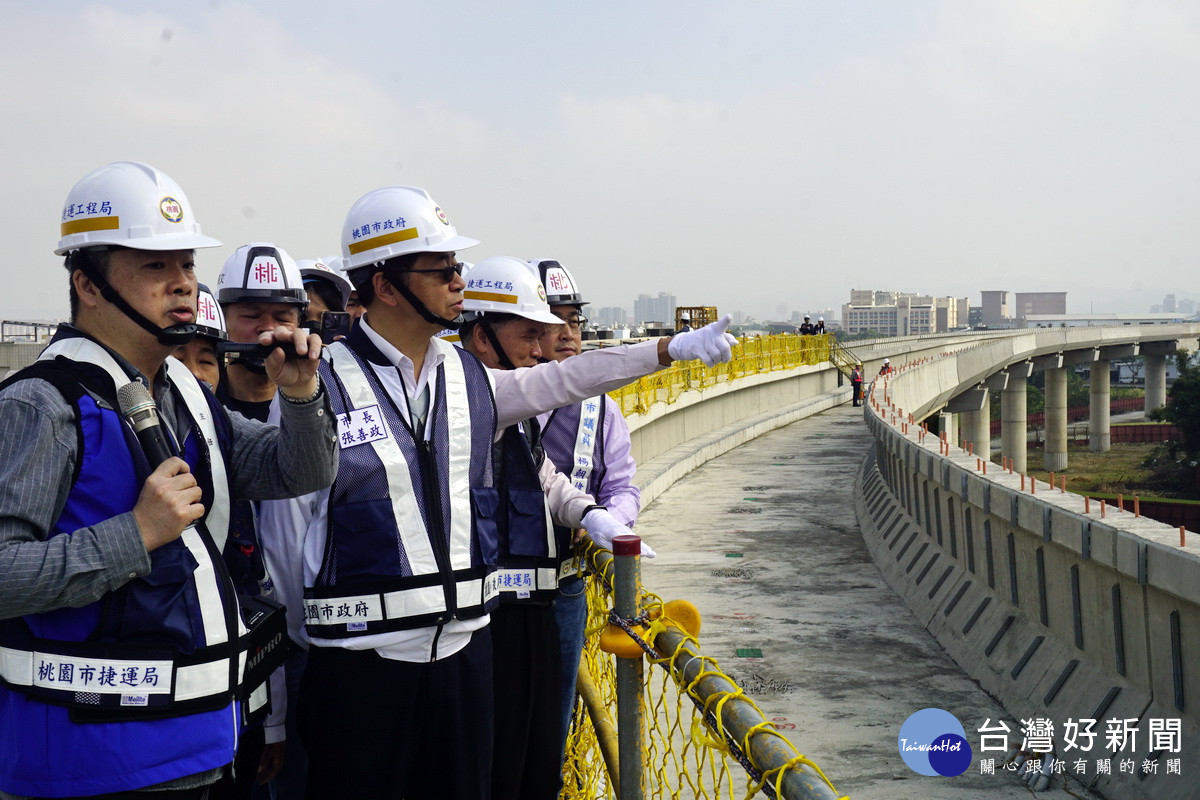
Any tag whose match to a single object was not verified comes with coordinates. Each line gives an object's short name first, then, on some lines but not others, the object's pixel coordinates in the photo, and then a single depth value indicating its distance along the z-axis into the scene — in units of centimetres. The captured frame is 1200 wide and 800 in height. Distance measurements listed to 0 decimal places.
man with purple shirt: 413
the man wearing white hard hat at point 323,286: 664
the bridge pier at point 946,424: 3200
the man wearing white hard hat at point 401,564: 293
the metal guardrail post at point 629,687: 316
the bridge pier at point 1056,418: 7912
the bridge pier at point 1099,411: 8631
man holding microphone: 224
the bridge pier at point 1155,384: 10260
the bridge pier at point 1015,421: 6375
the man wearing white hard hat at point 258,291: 481
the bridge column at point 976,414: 4450
